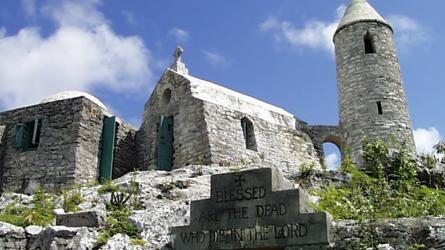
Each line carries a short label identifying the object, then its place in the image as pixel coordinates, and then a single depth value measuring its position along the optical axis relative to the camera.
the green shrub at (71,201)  12.27
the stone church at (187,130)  19.56
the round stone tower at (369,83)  23.19
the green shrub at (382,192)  9.74
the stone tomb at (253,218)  7.60
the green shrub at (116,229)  9.37
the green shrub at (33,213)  10.80
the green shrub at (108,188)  13.67
